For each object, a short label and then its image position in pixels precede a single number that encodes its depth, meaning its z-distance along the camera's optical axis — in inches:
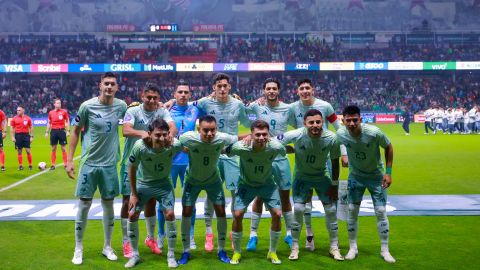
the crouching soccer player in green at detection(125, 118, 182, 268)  262.8
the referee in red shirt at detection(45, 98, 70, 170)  627.2
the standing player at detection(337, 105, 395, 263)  277.1
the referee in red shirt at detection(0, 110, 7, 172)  615.5
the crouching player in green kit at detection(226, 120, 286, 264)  271.3
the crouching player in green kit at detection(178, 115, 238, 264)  272.1
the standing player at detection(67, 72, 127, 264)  277.1
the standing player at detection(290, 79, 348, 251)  307.3
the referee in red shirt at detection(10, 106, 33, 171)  627.8
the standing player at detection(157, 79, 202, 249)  320.2
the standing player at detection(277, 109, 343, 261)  280.2
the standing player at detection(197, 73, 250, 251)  312.0
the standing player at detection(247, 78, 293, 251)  292.6
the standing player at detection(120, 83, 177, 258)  284.8
